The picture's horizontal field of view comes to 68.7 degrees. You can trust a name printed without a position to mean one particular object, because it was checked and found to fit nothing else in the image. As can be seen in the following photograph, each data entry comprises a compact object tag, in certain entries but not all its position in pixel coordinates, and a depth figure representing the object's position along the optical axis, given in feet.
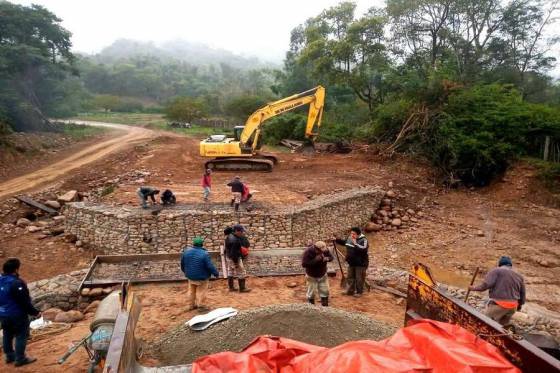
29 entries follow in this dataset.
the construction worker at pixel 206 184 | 42.16
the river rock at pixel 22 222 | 44.50
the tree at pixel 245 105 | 112.78
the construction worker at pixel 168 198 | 41.24
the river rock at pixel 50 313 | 24.22
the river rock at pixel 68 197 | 50.03
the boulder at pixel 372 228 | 47.98
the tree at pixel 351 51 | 76.38
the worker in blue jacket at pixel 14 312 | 17.03
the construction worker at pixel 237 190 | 40.16
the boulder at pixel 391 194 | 52.11
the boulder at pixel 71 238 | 42.22
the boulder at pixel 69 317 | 23.82
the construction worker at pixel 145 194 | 40.45
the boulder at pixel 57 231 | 43.50
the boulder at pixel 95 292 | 27.14
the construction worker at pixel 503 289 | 19.72
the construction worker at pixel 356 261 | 24.66
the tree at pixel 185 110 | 121.80
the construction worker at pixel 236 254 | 26.53
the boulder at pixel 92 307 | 25.88
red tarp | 11.16
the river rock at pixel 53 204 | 48.98
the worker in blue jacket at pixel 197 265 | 22.38
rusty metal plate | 11.80
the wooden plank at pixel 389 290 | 27.07
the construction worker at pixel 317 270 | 22.49
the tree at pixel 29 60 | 81.10
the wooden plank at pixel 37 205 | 48.01
